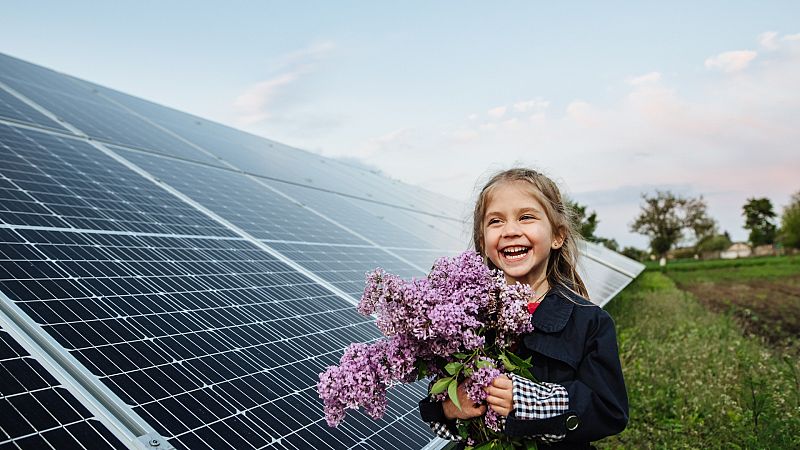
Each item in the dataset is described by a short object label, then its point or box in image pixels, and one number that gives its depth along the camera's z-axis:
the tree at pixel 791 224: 85.75
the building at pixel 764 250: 103.76
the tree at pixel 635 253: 97.88
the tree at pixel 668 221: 91.81
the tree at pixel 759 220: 112.44
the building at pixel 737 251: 115.19
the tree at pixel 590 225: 44.47
